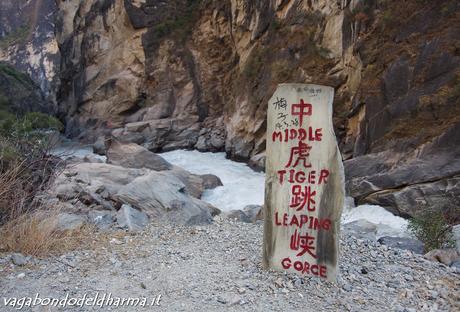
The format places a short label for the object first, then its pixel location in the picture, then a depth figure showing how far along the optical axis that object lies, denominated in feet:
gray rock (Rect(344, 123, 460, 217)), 32.63
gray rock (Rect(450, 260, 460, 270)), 17.31
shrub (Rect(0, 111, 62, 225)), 16.55
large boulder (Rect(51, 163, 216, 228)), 23.48
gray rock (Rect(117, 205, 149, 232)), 19.96
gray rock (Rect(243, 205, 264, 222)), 30.53
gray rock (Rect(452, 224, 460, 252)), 22.02
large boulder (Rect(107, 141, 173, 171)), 47.09
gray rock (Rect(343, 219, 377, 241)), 24.89
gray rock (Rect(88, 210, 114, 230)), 19.76
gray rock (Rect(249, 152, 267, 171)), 55.93
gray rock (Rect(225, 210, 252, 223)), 28.06
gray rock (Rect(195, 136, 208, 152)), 71.67
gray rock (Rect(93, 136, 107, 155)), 72.13
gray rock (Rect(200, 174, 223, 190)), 46.43
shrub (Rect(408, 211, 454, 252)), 20.98
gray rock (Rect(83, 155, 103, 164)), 48.42
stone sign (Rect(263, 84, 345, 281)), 14.33
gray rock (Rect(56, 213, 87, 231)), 18.08
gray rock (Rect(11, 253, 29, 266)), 14.78
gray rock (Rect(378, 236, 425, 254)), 21.23
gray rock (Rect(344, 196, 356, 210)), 36.40
